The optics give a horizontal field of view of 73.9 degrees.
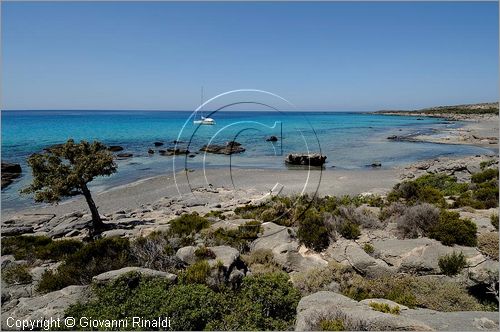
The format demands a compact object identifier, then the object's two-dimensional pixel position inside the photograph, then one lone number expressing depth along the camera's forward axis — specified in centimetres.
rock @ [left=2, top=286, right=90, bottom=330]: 785
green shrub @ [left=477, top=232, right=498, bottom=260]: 1154
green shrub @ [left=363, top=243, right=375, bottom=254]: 1274
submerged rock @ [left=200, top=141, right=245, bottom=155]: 6223
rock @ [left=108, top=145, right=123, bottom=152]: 6565
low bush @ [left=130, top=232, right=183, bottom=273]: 1168
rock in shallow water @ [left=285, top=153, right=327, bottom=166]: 4830
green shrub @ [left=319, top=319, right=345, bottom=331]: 662
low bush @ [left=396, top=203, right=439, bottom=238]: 1401
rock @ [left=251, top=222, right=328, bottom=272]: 1263
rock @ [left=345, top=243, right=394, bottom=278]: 1138
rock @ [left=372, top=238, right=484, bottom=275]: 1127
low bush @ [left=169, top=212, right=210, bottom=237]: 1660
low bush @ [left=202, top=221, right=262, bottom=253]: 1465
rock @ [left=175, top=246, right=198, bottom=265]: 1160
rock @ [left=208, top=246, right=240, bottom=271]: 1086
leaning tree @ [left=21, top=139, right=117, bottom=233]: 1853
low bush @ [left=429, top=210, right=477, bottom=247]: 1241
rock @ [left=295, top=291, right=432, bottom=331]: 647
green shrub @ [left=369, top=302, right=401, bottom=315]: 754
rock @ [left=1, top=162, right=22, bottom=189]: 3712
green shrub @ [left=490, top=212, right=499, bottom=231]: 1429
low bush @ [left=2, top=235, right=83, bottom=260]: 1448
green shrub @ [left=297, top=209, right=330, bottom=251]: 1411
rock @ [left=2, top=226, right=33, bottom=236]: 2055
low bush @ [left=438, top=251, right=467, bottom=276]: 1069
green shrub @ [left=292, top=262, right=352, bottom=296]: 1050
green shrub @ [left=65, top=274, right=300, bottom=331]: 807
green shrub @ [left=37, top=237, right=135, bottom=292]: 1048
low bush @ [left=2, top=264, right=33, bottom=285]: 1124
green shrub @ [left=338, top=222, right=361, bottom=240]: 1457
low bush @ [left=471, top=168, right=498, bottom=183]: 2491
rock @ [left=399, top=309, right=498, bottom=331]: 702
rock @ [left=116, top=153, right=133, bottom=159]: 5650
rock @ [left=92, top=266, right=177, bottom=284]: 924
